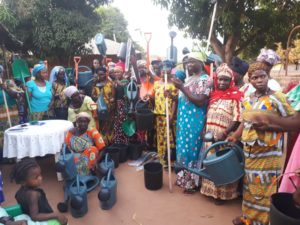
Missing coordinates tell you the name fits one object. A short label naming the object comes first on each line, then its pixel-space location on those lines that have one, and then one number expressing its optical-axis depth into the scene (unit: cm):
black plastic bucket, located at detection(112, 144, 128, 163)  484
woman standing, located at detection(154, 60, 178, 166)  422
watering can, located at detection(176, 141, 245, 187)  262
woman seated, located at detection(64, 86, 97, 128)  428
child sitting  227
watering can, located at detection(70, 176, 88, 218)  315
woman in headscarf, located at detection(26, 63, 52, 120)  457
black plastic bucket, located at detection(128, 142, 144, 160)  499
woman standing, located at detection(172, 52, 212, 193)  337
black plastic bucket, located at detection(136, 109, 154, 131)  417
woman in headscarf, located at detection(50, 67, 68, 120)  489
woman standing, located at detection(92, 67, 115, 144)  493
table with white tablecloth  365
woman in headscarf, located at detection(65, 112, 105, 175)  376
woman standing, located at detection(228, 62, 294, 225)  235
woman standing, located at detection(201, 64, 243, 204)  307
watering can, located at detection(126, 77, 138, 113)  476
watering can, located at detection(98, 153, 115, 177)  381
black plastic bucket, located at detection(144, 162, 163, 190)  380
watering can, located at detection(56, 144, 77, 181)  342
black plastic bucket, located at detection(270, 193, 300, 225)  156
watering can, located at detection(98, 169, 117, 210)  327
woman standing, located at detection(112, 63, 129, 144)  498
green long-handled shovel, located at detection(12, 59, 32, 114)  519
